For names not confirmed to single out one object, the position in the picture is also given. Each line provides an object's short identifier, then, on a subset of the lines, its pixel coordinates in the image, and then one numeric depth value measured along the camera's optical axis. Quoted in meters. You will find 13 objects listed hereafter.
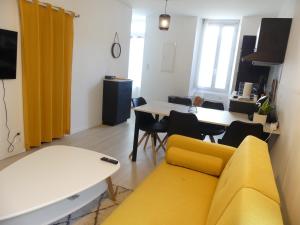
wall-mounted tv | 2.65
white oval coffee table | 1.46
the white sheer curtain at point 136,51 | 7.30
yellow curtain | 2.98
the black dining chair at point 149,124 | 3.25
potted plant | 2.77
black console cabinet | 4.74
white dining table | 2.78
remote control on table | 2.08
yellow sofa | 0.98
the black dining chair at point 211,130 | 3.34
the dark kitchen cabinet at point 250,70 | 5.09
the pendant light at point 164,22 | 3.32
